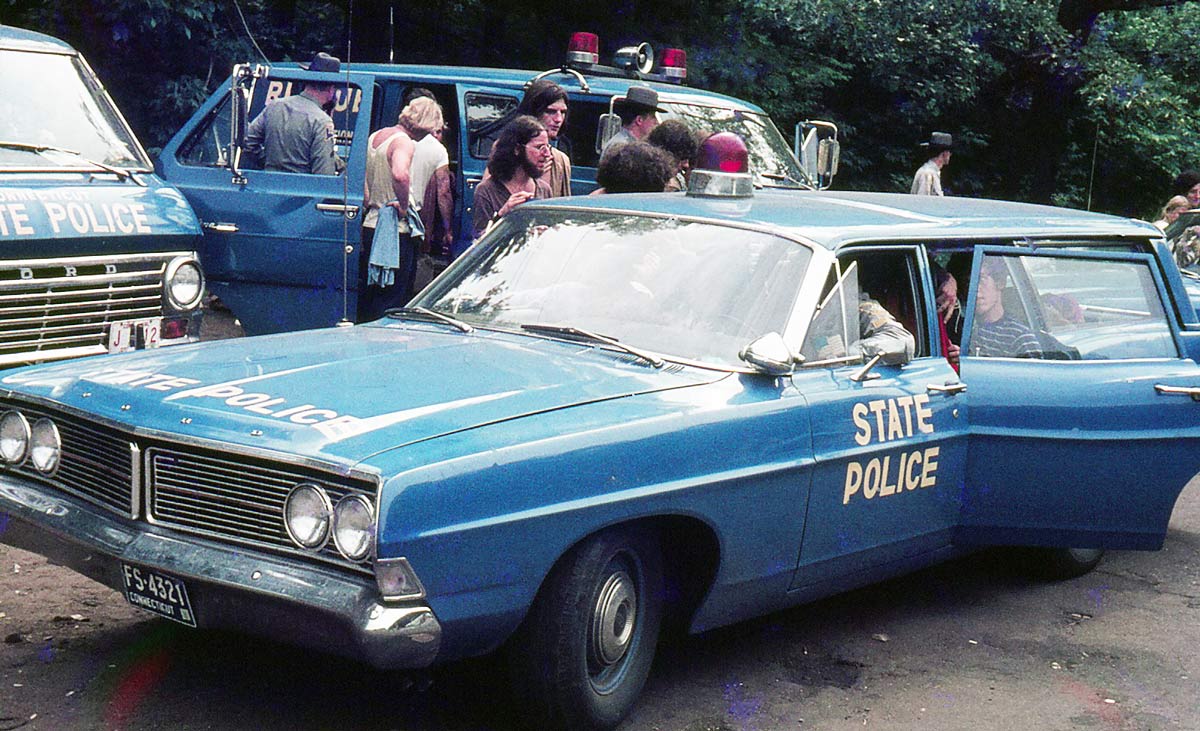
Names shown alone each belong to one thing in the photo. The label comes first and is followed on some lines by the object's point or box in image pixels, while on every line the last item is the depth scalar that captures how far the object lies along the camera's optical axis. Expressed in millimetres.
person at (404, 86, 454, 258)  8945
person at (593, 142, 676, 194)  7336
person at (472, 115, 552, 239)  7621
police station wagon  3820
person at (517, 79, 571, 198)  8273
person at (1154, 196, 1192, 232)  11953
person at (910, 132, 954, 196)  14164
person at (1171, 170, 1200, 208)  12236
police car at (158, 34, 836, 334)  8781
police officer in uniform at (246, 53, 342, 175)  8891
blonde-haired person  8781
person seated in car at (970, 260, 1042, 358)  5711
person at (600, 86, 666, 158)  8766
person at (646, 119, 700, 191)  8078
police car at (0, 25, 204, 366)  6398
